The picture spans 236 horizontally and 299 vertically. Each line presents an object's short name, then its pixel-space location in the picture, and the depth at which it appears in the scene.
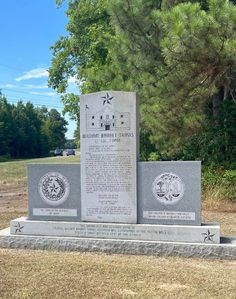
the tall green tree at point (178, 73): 6.44
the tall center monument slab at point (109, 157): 5.19
